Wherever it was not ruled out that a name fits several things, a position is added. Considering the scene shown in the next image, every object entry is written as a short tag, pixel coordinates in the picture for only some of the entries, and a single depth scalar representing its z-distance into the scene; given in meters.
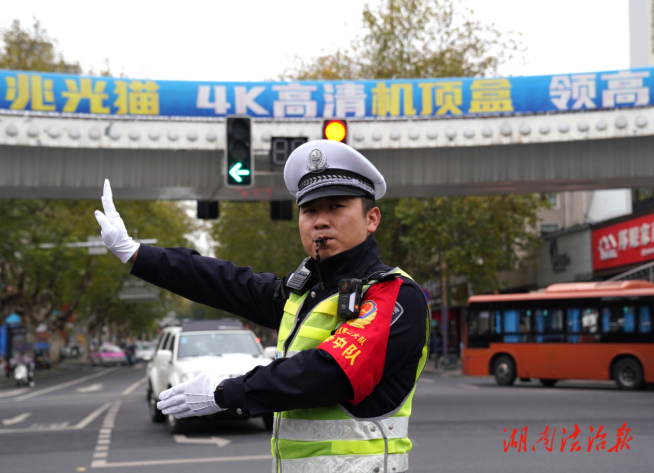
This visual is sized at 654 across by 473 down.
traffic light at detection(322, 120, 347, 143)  11.34
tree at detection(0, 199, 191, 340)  30.67
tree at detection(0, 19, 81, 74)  34.62
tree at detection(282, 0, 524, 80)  33.38
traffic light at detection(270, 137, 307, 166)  12.38
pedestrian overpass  13.93
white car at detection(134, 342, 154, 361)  60.89
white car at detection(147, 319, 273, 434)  12.19
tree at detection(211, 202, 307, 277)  44.53
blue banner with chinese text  13.90
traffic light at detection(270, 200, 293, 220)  15.49
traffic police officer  2.11
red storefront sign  28.06
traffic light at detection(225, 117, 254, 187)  11.79
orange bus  20.23
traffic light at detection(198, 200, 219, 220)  15.93
